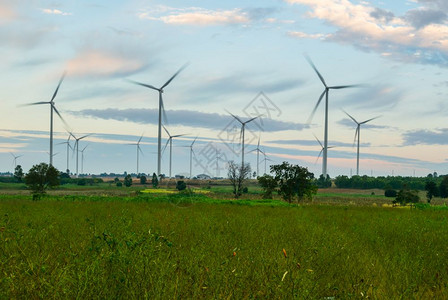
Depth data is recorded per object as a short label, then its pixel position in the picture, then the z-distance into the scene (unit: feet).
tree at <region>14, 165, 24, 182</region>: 473.67
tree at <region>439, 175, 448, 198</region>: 293.61
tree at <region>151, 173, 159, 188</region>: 357.69
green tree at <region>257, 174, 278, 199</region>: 158.30
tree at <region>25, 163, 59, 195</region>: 186.76
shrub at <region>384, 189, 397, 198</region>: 311.47
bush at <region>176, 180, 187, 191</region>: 277.44
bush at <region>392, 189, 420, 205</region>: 162.19
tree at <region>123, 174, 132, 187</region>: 431.43
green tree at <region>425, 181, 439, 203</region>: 258.78
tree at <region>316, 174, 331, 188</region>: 417.36
